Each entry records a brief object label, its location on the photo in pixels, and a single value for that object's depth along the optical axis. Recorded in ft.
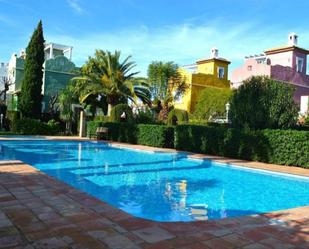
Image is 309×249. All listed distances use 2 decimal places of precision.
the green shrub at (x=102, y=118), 88.54
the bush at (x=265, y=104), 47.47
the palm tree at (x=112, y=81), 90.06
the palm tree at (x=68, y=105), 94.46
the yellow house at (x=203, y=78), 112.88
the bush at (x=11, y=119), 87.03
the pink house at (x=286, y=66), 112.27
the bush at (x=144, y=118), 85.35
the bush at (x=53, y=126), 89.80
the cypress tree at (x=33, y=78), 88.38
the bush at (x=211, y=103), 102.12
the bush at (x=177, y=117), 78.79
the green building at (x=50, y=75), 106.93
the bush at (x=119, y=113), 84.07
